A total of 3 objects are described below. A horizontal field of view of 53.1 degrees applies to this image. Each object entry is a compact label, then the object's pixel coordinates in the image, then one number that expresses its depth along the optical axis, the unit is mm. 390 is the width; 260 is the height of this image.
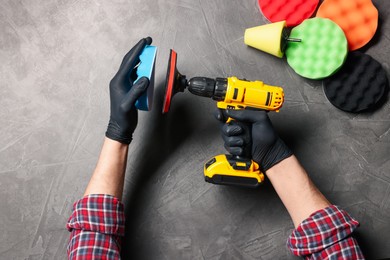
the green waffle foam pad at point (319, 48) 1316
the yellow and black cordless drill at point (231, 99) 1107
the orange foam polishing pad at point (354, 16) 1359
